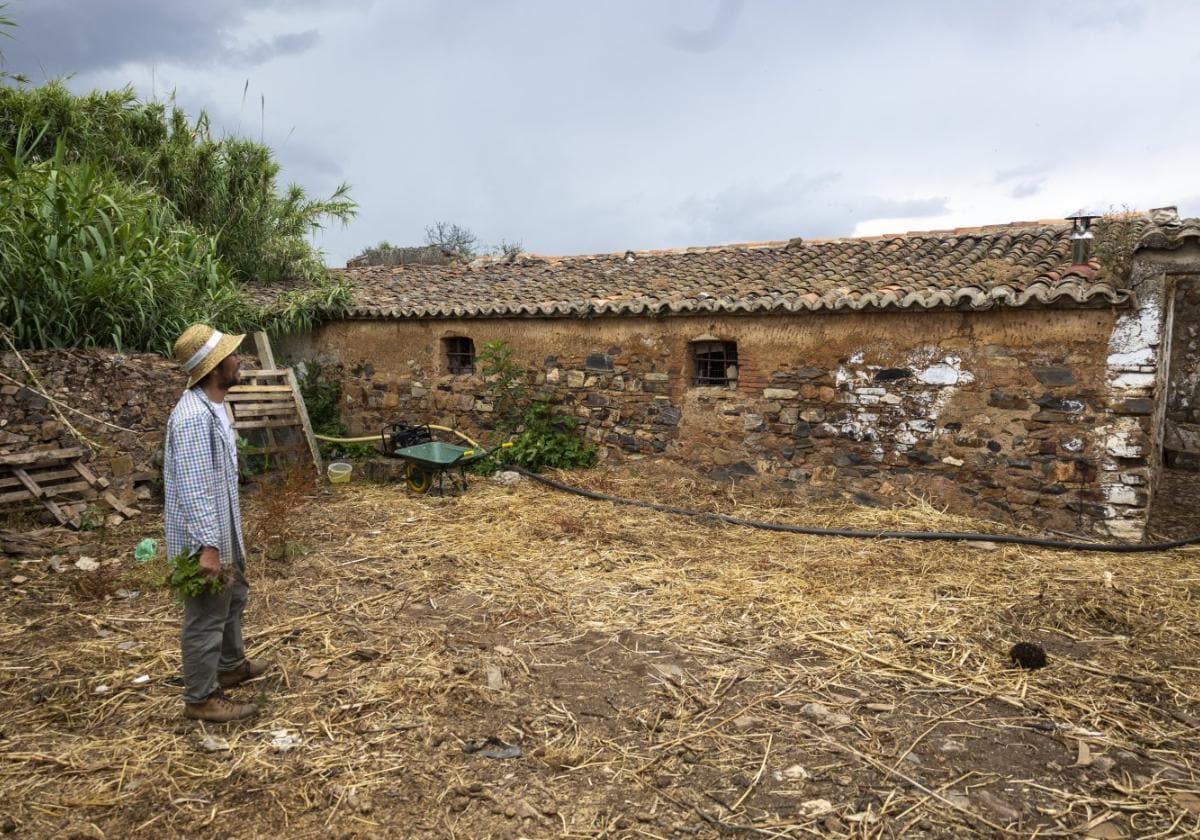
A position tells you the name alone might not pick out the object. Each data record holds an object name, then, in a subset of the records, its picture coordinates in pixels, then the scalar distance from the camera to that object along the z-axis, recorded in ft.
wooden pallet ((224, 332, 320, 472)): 31.73
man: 11.27
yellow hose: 30.68
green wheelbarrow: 27.51
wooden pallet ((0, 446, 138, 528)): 22.31
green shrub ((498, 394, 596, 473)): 31.48
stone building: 21.93
